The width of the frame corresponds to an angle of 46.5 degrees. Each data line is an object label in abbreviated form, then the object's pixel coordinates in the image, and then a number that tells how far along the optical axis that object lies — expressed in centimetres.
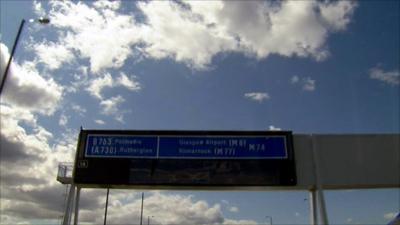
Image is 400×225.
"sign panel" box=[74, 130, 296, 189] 2034
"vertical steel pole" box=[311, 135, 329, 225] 2073
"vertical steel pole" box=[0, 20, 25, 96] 1892
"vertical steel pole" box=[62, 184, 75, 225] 2135
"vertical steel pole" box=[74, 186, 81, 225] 2166
